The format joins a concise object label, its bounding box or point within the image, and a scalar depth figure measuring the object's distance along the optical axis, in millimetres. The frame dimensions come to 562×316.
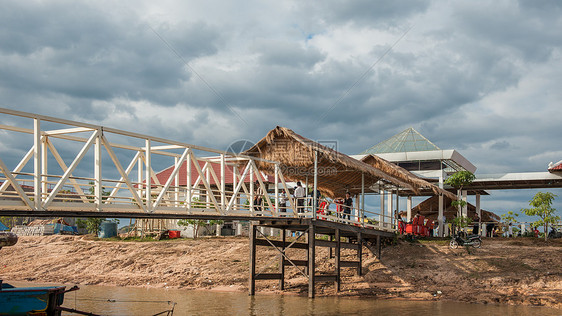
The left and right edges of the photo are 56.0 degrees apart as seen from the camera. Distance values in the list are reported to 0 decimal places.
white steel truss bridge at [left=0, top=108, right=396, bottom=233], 11125
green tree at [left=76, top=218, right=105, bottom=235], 34656
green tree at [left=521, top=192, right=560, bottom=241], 23731
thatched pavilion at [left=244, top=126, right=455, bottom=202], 17922
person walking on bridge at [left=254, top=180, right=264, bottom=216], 18294
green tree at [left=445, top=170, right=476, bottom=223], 25828
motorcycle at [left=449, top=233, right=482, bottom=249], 22562
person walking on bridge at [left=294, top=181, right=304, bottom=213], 19250
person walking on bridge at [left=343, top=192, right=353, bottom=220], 20988
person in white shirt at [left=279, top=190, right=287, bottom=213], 19177
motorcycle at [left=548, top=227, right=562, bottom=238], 25062
